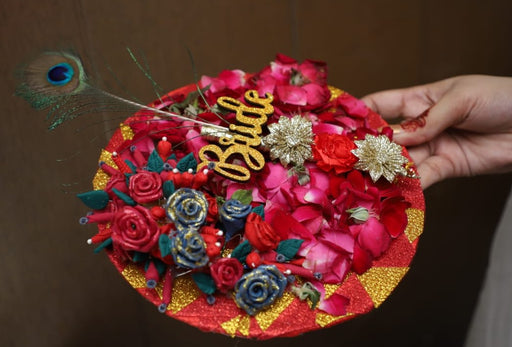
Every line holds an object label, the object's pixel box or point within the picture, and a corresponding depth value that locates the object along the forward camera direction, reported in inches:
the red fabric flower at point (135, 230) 20.8
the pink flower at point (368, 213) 23.4
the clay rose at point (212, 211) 22.7
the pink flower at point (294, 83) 28.5
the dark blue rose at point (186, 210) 21.5
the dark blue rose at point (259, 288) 20.9
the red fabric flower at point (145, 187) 22.1
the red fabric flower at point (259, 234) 21.8
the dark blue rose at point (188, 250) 20.5
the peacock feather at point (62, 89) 26.0
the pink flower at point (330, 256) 22.9
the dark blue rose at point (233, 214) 22.2
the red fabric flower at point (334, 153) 25.0
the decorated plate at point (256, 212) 21.3
